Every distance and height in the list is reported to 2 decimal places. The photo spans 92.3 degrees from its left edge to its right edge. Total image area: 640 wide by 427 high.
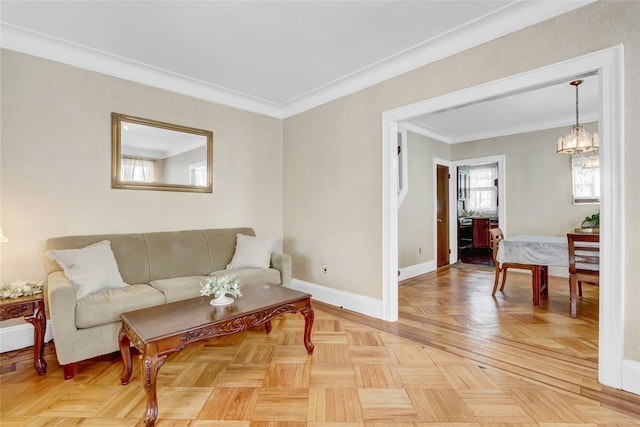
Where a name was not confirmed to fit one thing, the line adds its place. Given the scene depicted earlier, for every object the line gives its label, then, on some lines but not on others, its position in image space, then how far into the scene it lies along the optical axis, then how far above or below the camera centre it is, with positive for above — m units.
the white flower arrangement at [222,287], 2.22 -0.54
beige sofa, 2.10 -0.62
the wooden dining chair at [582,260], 3.08 -0.51
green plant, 4.13 -0.15
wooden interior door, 5.94 -0.07
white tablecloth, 3.49 -0.47
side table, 2.09 -0.70
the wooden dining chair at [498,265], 3.76 -0.67
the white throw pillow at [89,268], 2.33 -0.44
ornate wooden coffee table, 1.66 -0.69
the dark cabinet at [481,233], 7.55 -0.54
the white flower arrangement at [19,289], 2.18 -0.56
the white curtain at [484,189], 7.79 +0.57
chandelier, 3.66 +0.83
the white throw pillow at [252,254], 3.37 -0.46
